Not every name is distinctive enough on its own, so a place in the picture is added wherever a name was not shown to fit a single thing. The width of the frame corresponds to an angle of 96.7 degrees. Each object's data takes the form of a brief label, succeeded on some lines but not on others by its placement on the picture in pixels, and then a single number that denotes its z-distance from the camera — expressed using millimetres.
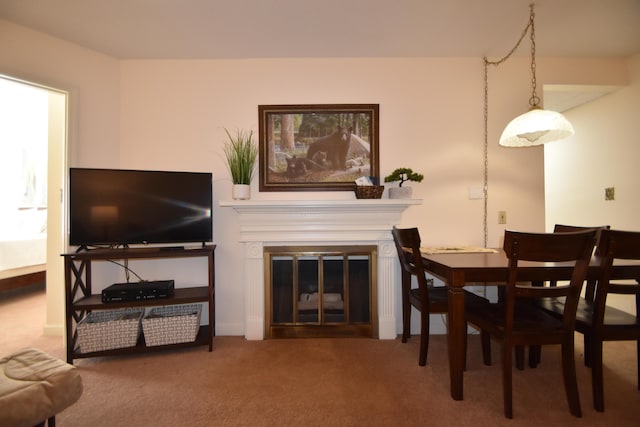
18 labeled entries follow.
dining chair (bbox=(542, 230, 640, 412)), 1372
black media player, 1964
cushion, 937
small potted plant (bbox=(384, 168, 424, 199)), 2244
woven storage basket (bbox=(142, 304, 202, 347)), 2051
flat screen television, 2012
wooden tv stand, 1931
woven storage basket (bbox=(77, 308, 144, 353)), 1974
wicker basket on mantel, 2254
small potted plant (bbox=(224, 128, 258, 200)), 2270
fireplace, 2291
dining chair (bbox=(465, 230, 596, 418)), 1298
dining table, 1475
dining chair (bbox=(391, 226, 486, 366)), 1769
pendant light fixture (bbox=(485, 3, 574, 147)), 1688
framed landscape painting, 2453
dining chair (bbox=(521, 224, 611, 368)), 1867
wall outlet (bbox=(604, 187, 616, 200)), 2748
